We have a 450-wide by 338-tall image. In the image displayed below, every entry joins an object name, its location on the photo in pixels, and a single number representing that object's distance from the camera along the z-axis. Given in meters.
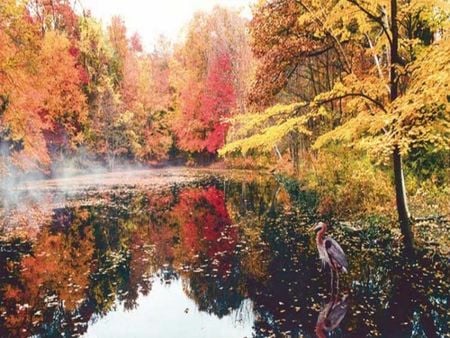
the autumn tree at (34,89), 19.45
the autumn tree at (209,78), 41.25
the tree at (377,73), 8.84
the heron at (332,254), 8.60
